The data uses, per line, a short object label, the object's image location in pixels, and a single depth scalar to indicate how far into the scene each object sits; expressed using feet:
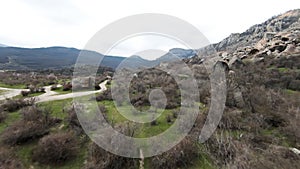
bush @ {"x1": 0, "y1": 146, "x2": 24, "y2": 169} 23.30
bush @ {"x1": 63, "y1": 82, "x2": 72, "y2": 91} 70.55
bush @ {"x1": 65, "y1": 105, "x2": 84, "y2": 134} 32.21
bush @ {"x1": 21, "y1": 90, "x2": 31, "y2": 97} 58.13
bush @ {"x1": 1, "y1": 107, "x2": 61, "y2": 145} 28.75
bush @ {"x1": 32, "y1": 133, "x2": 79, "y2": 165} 26.45
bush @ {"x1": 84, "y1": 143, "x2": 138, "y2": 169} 25.12
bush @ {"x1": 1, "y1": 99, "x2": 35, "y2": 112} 41.10
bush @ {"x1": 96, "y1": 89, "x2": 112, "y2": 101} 53.06
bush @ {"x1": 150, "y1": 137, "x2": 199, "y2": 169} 26.27
